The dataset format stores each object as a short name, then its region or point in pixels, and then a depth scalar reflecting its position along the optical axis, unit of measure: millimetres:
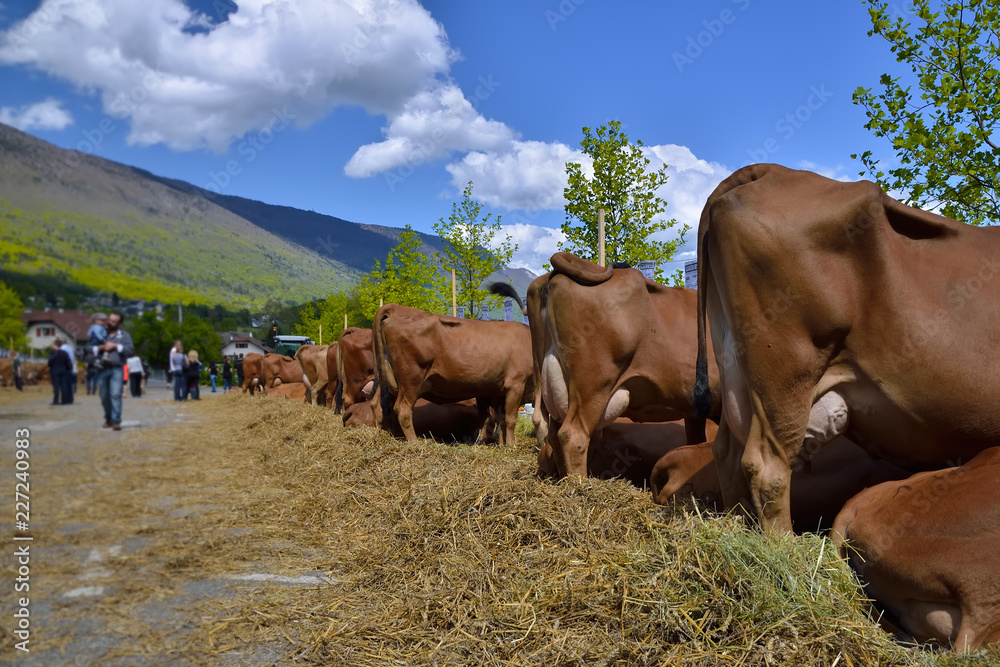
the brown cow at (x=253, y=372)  23880
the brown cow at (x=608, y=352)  5160
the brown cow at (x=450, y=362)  9703
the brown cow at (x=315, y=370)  17734
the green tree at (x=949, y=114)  7367
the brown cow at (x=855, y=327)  2893
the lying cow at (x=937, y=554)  2334
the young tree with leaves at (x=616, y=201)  13500
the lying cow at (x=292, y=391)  20203
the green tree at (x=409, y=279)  24500
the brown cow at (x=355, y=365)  13422
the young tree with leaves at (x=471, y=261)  21516
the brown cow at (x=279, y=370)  23750
